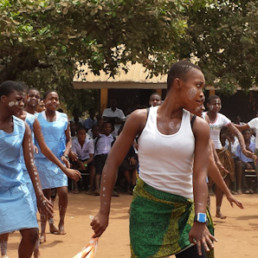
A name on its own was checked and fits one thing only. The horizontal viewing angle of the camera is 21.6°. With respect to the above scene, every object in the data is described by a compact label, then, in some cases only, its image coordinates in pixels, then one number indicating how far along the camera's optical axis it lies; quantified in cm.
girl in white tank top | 406
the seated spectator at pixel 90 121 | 1777
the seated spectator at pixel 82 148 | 1417
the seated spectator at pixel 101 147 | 1417
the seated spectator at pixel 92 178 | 1439
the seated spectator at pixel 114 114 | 1694
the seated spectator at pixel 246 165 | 1471
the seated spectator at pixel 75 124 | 1550
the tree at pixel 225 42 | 1534
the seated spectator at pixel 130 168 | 1405
